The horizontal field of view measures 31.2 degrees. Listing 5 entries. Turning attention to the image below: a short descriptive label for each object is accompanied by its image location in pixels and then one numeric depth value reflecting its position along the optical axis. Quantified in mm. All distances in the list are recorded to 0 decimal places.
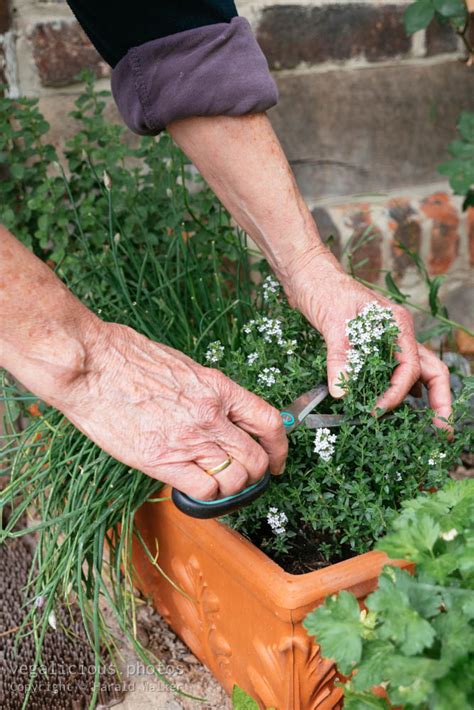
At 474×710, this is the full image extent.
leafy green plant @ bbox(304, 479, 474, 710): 748
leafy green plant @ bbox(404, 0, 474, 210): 1598
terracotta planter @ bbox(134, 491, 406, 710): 982
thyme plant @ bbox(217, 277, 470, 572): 1059
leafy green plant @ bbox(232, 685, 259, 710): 1060
